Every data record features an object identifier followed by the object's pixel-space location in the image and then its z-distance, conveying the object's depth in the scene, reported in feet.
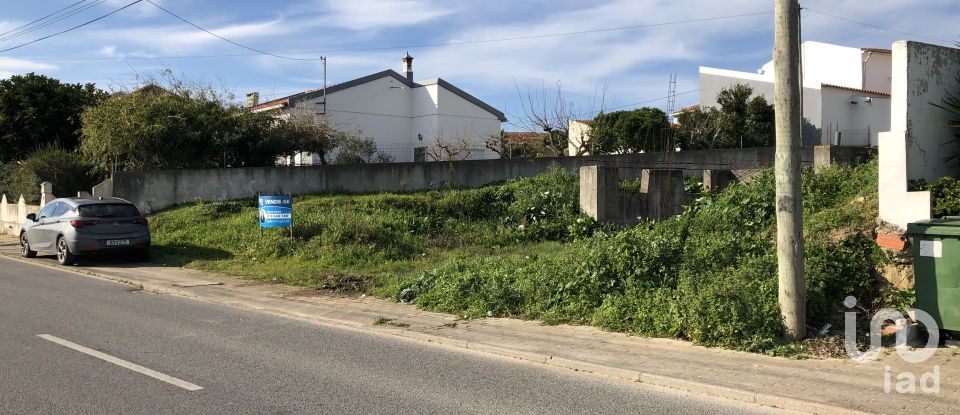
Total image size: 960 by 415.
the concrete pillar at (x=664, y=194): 61.87
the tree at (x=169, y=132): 71.05
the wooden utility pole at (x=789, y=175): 24.61
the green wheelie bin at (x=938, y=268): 23.49
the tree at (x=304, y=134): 84.12
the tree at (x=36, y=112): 90.38
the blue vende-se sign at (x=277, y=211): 52.34
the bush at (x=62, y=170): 78.33
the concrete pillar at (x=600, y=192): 58.08
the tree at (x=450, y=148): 101.02
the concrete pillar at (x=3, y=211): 82.64
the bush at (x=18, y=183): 79.51
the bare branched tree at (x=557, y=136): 103.24
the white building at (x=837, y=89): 111.34
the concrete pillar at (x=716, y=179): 63.00
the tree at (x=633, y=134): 108.88
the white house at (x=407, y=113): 120.26
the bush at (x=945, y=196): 30.60
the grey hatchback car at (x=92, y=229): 50.75
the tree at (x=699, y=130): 110.83
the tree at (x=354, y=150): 100.68
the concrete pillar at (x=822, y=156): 59.82
